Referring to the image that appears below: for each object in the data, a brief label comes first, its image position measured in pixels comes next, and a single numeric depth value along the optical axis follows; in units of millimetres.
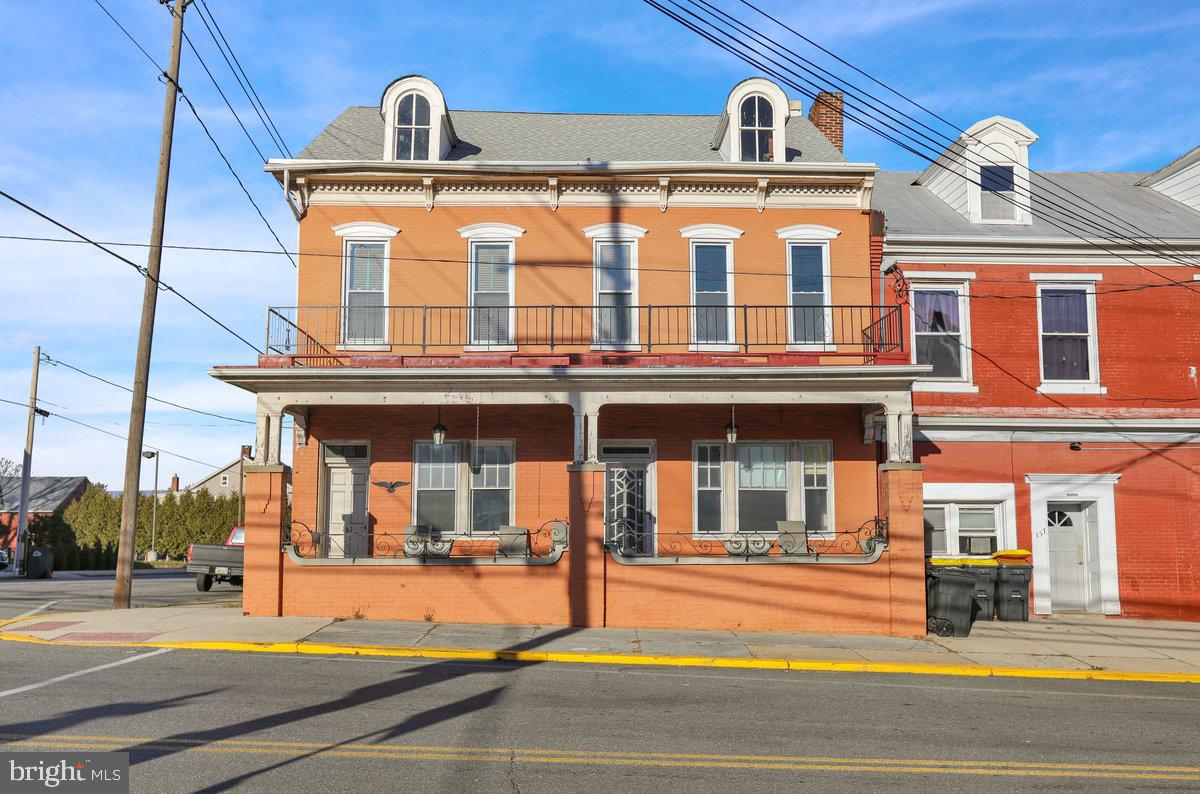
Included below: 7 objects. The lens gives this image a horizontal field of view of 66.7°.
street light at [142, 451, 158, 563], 47188
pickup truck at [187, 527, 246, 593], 20688
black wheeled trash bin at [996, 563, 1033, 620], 16234
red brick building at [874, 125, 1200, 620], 17203
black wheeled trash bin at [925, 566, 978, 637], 14391
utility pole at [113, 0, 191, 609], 15555
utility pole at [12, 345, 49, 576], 32656
